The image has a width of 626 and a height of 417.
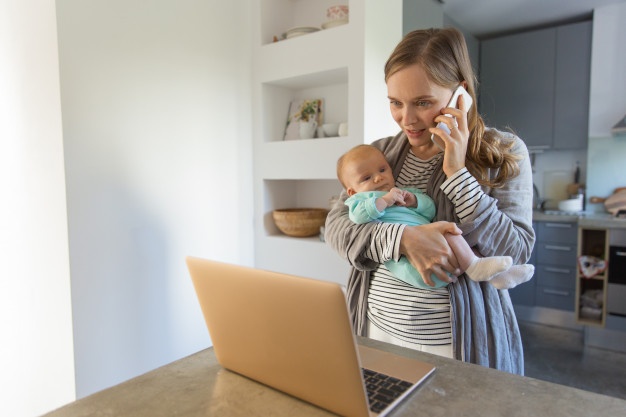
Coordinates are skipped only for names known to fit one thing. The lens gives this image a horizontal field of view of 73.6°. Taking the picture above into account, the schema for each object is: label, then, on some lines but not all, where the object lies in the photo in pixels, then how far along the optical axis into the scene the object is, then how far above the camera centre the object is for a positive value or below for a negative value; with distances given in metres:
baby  0.93 -0.10
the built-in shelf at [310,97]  2.13 +0.41
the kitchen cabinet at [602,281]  2.90 -0.81
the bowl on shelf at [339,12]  2.21 +0.84
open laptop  0.56 -0.25
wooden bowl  2.41 -0.29
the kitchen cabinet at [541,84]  3.46 +0.74
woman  0.96 -0.13
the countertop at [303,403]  0.63 -0.36
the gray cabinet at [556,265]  3.27 -0.76
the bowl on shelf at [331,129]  2.37 +0.24
